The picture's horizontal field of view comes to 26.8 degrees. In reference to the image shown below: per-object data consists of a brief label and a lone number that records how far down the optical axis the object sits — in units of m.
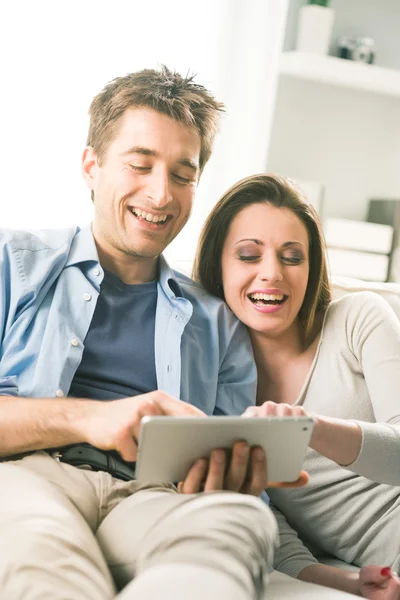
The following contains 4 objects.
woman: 1.53
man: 1.00
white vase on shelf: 3.50
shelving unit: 3.58
